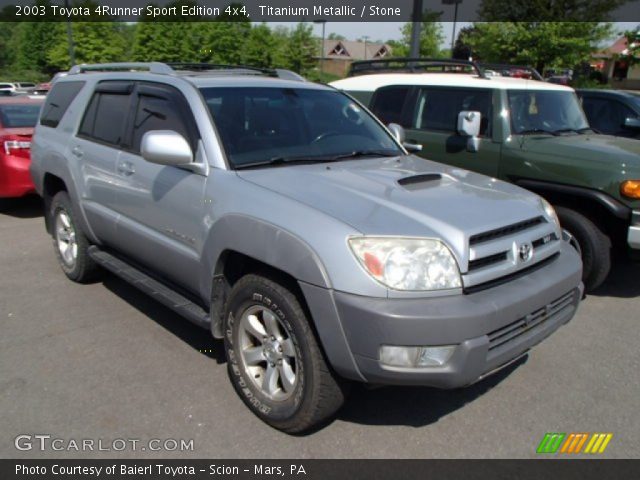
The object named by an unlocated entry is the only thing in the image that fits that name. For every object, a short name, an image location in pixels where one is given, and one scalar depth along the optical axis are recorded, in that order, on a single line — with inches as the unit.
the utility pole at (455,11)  600.7
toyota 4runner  95.9
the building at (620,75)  1884.6
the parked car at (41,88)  878.3
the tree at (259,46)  1496.1
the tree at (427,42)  1521.2
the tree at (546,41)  927.0
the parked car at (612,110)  308.2
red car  281.3
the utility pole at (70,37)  1013.9
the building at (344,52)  3041.3
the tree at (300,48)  1713.8
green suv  184.7
